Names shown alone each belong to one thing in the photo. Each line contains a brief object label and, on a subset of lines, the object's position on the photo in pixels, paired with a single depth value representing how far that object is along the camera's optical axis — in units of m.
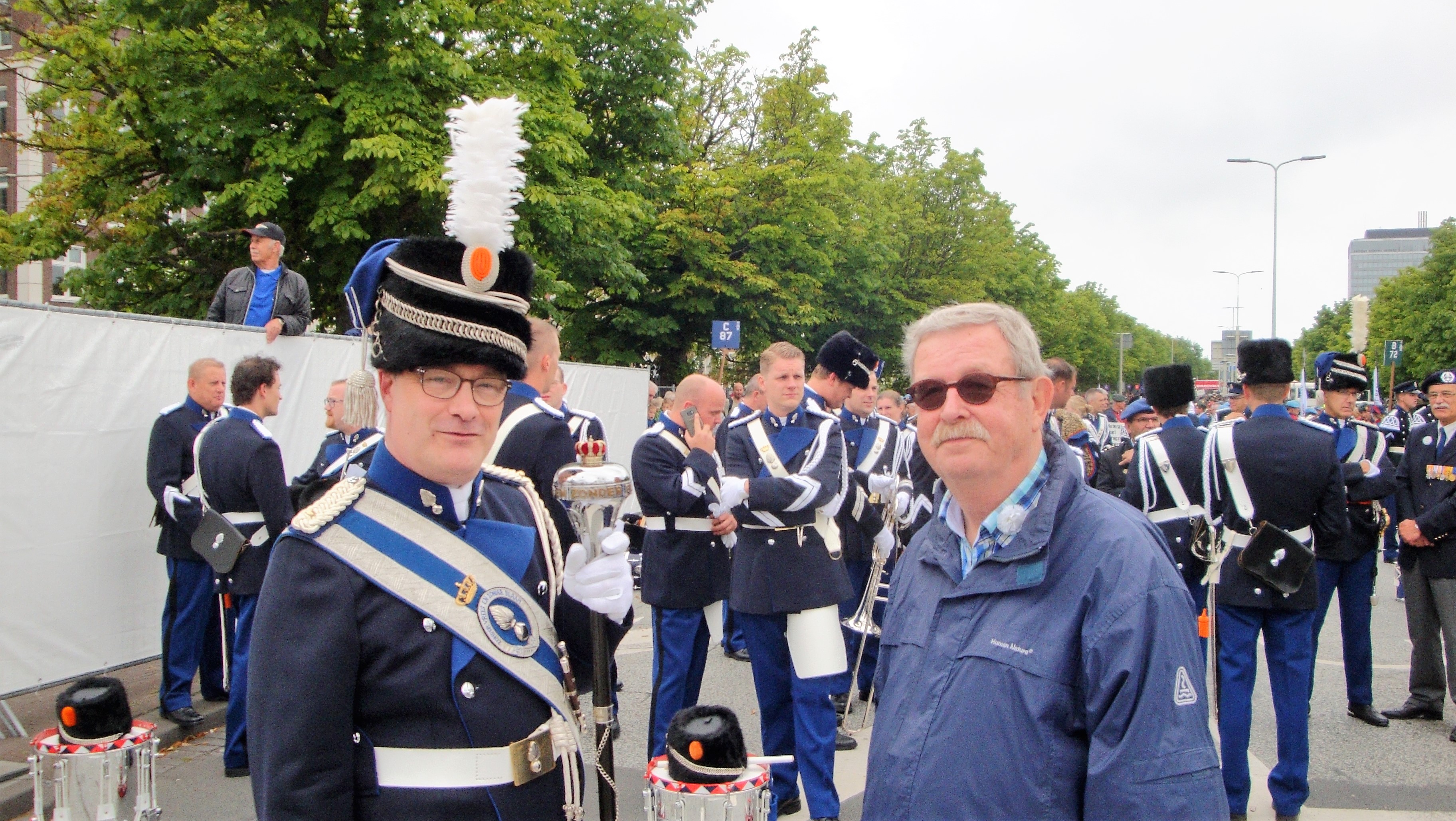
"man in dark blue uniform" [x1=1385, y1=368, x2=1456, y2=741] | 6.59
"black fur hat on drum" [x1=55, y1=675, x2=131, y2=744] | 3.85
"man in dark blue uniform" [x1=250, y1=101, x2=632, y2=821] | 1.96
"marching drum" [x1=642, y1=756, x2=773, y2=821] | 3.11
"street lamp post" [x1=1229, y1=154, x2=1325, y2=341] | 40.03
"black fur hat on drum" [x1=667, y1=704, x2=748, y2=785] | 3.13
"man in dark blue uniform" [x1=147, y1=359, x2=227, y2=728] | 6.23
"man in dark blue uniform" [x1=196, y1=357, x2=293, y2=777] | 5.77
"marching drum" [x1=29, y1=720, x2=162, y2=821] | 3.80
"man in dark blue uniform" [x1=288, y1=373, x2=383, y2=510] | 5.17
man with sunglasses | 1.71
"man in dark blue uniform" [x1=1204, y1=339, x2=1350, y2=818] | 4.98
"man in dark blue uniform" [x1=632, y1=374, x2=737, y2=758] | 5.50
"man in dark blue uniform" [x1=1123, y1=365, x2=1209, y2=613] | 6.07
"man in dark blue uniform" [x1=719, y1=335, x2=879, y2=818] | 4.73
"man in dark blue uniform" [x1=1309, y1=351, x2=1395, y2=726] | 6.69
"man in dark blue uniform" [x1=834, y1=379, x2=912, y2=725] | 6.75
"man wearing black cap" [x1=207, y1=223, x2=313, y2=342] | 8.48
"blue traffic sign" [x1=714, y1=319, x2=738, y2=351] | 19.03
